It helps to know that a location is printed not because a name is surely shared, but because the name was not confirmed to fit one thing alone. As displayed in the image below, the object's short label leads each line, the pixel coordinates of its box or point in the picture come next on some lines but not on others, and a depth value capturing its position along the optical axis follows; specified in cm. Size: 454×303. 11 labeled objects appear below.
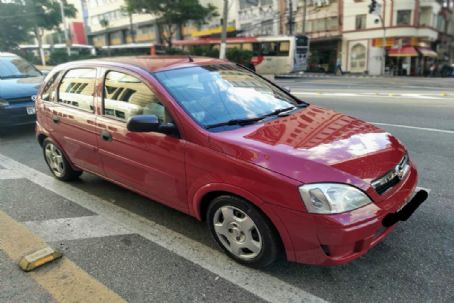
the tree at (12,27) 2939
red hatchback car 256
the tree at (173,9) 3741
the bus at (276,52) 2751
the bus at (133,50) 3619
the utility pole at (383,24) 3201
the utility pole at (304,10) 3941
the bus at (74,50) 4755
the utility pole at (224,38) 2361
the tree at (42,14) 3011
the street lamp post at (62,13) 3123
